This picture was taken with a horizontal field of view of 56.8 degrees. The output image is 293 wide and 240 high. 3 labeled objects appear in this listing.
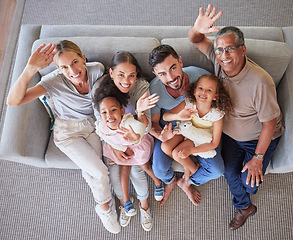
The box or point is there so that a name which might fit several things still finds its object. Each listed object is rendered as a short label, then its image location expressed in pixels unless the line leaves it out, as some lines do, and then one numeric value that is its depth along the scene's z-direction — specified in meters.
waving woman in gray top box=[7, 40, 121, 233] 1.52
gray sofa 1.67
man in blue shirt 1.49
